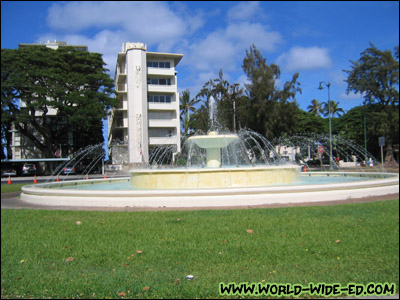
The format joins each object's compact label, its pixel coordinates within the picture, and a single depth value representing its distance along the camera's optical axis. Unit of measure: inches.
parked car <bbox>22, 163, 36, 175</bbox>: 1753.2
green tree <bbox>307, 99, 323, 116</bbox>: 3212.8
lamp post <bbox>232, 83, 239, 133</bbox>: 1500.0
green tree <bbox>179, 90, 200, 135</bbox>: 2442.2
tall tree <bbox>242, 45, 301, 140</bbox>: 1416.1
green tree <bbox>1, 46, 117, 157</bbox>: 1569.9
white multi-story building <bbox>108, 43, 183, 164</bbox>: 2049.7
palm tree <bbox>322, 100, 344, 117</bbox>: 3441.7
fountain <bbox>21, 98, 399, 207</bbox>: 413.7
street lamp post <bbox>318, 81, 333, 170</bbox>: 1126.4
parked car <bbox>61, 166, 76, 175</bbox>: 1640.6
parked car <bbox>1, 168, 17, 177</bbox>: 1656.0
